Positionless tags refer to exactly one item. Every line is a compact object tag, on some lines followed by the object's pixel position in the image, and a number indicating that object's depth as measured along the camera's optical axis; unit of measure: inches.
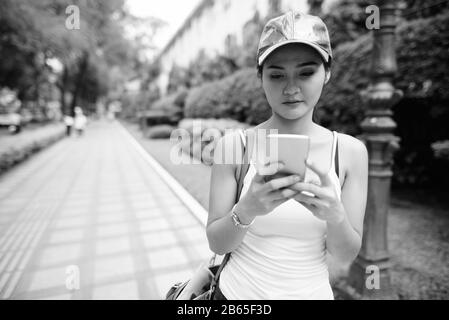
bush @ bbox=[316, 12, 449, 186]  173.2
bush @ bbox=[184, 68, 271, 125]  342.3
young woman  48.4
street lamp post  107.2
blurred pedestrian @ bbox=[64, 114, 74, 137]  813.5
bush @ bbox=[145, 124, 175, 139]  655.8
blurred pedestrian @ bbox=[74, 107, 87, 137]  776.8
